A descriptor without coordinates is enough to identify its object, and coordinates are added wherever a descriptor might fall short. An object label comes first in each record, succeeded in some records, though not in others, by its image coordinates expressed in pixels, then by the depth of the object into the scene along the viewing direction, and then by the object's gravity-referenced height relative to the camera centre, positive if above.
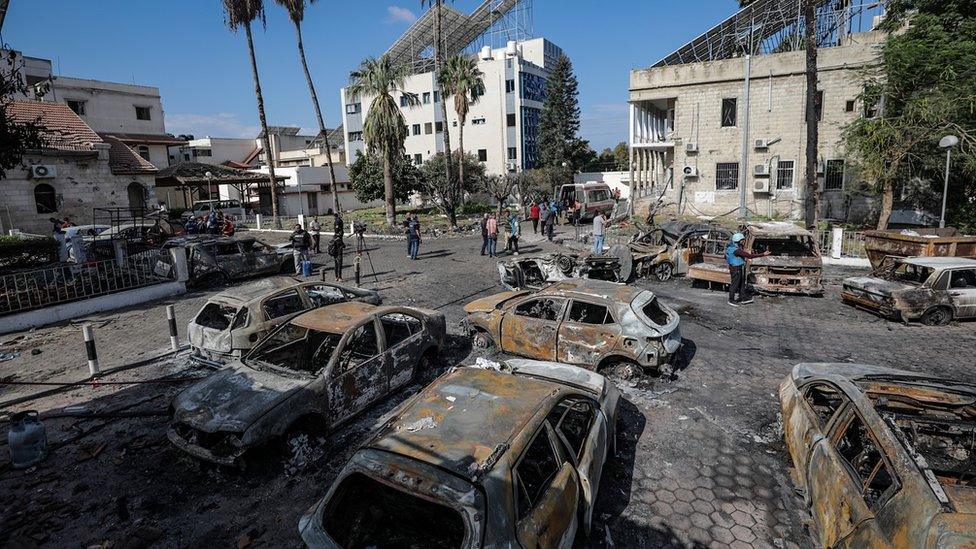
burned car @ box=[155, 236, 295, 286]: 15.75 -1.61
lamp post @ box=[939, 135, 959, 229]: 14.74 +0.91
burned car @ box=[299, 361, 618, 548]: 3.42 -1.96
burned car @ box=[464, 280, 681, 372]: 7.65 -2.06
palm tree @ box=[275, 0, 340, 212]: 32.41 +11.41
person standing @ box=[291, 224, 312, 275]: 17.22 -1.30
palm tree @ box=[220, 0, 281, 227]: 30.98 +11.09
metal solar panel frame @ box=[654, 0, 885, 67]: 28.81 +9.01
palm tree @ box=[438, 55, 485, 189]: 37.91 +8.29
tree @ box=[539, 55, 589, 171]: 51.59 +6.88
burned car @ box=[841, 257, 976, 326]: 10.53 -2.39
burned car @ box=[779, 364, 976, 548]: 3.31 -2.19
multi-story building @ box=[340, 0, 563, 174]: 51.12 +9.83
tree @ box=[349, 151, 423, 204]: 40.25 +1.64
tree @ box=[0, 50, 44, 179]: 12.15 +2.06
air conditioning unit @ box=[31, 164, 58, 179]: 25.23 +2.12
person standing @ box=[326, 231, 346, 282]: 16.56 -1.52
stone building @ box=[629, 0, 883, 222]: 25.84 +3.03
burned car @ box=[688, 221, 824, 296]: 12.98 -2.01
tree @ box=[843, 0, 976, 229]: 18.50 +2.31
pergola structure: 34.53 +2.13
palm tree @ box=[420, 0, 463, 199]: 31.41 +9.39
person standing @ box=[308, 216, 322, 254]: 23.54 -1.57
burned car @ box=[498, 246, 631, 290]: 13.77 -2.04
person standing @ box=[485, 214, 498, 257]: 19.52 -1.26
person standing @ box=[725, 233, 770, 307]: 12.28 -1.95
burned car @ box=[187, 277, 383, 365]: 8.52 -1.87
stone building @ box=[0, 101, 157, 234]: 25.22 +1.86
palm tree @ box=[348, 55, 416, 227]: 31.97 +5.18
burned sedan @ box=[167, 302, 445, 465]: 5.57 -2.14
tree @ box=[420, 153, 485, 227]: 33.74 +1.41
